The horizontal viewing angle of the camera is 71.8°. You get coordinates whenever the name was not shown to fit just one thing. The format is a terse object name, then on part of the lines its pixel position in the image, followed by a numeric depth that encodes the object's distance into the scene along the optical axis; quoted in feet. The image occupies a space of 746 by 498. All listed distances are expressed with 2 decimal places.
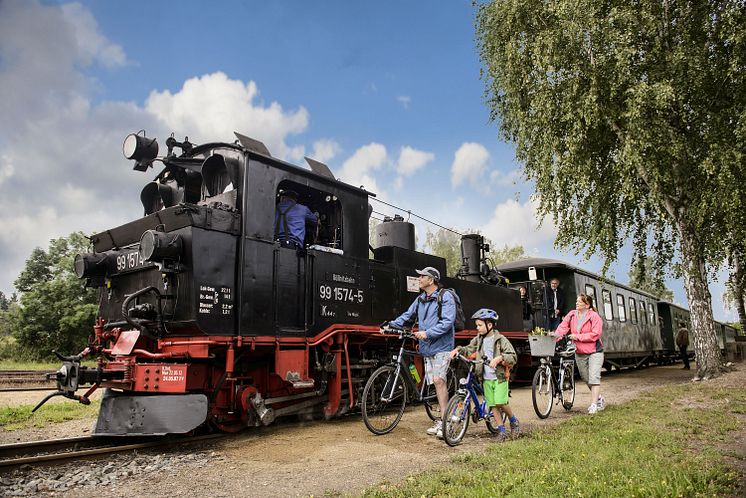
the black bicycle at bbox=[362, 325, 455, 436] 20.03
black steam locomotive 18.79
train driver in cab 22.49
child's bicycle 18.40
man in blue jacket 19.83
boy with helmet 19.26
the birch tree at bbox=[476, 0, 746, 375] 36.52
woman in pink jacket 25.95
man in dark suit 45.21
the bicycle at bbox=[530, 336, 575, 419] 24.23
